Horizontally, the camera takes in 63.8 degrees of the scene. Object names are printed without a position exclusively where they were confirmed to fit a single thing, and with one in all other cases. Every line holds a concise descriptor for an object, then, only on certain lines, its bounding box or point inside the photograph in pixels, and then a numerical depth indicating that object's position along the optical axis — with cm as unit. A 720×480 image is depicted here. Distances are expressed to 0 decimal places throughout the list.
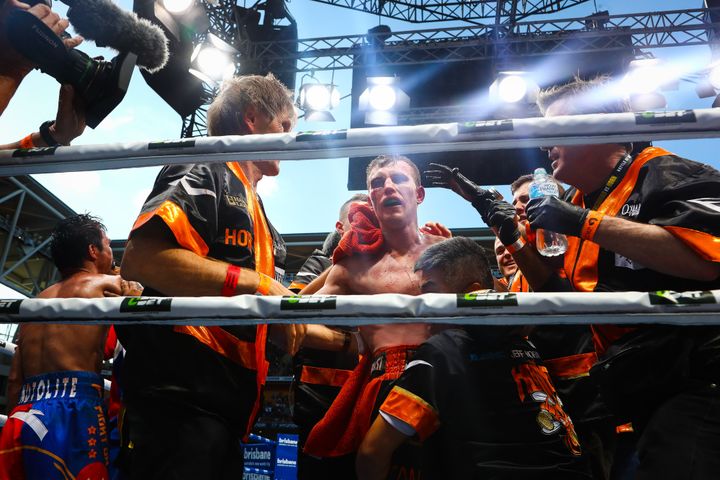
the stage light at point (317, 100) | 972
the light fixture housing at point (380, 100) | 948
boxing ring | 117
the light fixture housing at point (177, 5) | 696
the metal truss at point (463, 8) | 903
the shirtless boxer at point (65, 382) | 271
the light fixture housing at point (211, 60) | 868
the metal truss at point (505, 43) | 888
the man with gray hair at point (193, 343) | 156
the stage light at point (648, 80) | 873
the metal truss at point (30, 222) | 1074
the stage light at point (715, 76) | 870
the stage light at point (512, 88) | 904
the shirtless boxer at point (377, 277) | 215
